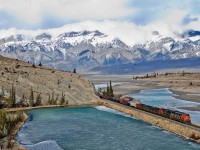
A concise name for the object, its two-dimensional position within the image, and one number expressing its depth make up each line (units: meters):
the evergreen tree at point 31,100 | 158.01
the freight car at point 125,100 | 159.31
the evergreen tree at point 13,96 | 150.77
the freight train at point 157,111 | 105.65
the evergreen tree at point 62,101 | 166.38
